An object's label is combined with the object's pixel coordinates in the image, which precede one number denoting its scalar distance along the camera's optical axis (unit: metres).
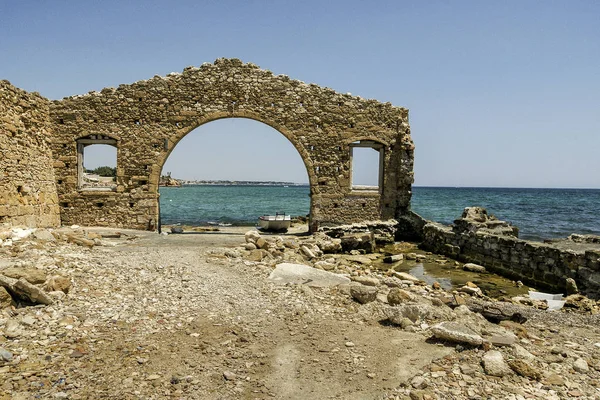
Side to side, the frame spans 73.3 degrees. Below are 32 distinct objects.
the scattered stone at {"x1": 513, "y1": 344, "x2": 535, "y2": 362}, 4.79
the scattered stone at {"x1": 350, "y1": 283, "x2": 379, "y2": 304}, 6.59
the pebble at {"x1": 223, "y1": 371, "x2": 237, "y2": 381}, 4.23
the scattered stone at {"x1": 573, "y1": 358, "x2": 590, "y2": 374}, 4.69
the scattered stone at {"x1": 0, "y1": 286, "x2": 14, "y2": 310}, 5.46
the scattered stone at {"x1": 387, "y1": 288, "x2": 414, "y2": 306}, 6.61
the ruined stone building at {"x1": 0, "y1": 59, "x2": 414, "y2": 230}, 13.68
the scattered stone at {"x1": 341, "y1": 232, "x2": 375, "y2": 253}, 13.86
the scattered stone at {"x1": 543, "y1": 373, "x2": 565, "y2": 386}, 4.31
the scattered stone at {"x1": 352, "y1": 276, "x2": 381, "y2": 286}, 7.87
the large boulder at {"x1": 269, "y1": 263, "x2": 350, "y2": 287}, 7.44
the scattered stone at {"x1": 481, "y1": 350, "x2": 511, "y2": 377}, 4.40
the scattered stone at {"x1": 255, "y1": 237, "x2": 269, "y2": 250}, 10.05
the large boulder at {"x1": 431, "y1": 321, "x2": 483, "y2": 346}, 4.94
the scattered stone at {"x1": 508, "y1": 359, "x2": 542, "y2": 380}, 4.39
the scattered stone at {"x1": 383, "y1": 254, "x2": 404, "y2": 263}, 12.48
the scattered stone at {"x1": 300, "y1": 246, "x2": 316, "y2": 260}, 10.72
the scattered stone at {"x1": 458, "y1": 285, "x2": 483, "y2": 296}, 9.04
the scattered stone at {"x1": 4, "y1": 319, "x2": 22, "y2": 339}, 4.81
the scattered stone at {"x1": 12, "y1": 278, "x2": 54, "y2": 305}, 5.61
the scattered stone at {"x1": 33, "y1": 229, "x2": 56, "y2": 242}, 8.78
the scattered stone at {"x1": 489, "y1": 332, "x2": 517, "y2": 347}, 5.01
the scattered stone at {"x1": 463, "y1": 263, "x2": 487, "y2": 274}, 11.80
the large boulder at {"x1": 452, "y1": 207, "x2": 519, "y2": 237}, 13.16
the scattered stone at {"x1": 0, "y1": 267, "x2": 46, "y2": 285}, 5.91
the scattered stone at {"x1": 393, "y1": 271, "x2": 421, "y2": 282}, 9.30
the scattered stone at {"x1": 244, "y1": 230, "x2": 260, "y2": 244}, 10.36
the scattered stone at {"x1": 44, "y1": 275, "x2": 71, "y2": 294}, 5.99
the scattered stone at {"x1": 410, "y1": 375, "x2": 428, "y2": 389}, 4.10
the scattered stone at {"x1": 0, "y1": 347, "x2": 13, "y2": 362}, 4.32
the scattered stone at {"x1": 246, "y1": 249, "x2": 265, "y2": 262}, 8.95
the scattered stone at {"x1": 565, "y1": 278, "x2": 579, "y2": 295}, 9.16
